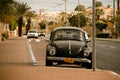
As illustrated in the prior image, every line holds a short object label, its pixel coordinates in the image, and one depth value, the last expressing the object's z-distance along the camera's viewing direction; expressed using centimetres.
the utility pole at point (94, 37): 1627
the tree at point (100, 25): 10919
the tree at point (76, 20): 12950
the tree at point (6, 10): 5771
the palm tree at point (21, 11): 10312
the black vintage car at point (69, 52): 1816
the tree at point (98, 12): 14401
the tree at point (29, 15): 11045
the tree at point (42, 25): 18800
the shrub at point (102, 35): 9181
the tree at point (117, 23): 7640
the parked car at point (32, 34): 8144
